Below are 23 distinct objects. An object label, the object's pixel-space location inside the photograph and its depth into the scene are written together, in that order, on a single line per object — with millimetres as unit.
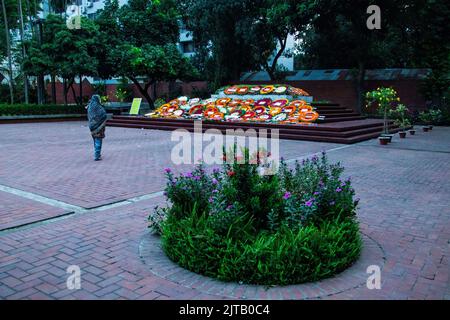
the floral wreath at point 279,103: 16922
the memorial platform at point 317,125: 13492
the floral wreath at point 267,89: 18203
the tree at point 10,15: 22791
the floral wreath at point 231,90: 19556
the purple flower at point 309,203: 3749
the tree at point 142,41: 21859
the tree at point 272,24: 20141
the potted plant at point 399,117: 14425
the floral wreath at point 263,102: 17433
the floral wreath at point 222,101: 18750
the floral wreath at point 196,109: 18781
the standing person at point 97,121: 9234
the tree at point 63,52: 20312
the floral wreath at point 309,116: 15289
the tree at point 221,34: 22484
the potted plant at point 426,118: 20188
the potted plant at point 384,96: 12398
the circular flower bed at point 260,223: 3332
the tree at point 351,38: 19984
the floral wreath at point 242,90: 19159
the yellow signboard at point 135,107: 21700
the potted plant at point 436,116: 20062
